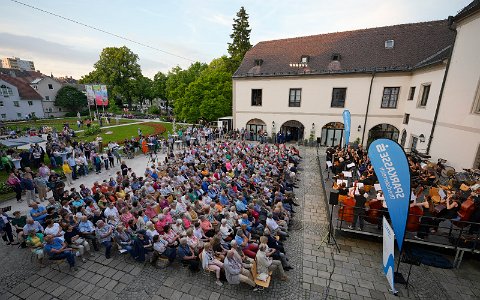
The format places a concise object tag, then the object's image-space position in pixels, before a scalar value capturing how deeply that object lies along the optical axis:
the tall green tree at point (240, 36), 39.41
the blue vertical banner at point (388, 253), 6.25
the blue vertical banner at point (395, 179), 5.75
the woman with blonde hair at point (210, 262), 6.72
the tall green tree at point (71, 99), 53.62
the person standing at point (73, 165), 14.93
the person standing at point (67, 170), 13.91
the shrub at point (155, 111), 65.04
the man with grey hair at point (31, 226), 7.69
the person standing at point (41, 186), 11.96
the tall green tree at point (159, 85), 67.12
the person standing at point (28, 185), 11.27
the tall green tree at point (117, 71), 55.84
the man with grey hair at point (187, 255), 7.05
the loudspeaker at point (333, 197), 8.27
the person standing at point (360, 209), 8.42
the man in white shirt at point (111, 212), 8.62
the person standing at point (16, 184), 11.69
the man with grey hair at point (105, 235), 7.84
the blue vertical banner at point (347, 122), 16.00
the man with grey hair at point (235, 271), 6.43
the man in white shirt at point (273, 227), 8.45
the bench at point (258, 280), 6.28
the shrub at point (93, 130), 29.58
